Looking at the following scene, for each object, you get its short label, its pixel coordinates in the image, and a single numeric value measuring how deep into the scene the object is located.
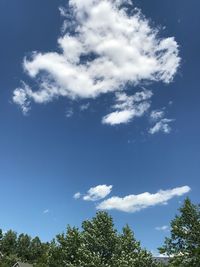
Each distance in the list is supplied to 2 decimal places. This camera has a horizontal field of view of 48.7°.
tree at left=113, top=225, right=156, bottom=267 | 30.08
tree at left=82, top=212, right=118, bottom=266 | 32.20
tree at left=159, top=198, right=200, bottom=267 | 27.41
